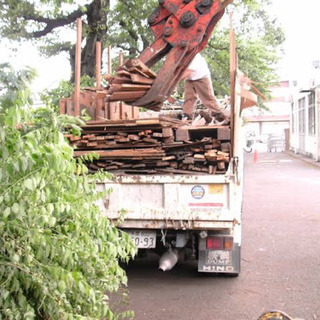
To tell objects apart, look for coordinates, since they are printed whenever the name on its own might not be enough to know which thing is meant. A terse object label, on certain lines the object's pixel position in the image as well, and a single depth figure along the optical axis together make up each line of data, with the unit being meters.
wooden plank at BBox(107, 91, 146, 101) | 5.84
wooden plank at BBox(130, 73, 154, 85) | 5.79
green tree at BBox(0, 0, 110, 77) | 13.83
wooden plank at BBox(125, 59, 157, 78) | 5.81
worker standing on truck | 7.35
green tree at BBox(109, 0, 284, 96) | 17.00
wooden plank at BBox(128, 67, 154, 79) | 5.81
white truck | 5.43
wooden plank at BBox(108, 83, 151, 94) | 5.77
